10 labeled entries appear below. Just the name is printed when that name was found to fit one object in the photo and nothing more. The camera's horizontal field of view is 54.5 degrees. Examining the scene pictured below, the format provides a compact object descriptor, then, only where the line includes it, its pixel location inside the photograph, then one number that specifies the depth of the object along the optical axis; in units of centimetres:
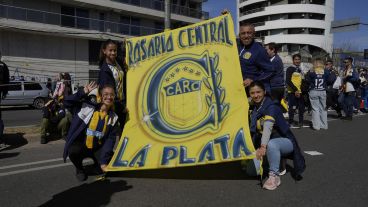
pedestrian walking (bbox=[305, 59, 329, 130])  881
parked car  1819
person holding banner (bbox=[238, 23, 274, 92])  469
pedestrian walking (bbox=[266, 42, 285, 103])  727
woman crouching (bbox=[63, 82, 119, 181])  443
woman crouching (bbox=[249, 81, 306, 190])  404
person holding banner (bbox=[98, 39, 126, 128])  468
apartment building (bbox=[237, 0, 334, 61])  6047
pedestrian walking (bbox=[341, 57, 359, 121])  1081
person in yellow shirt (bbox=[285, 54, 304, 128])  905
